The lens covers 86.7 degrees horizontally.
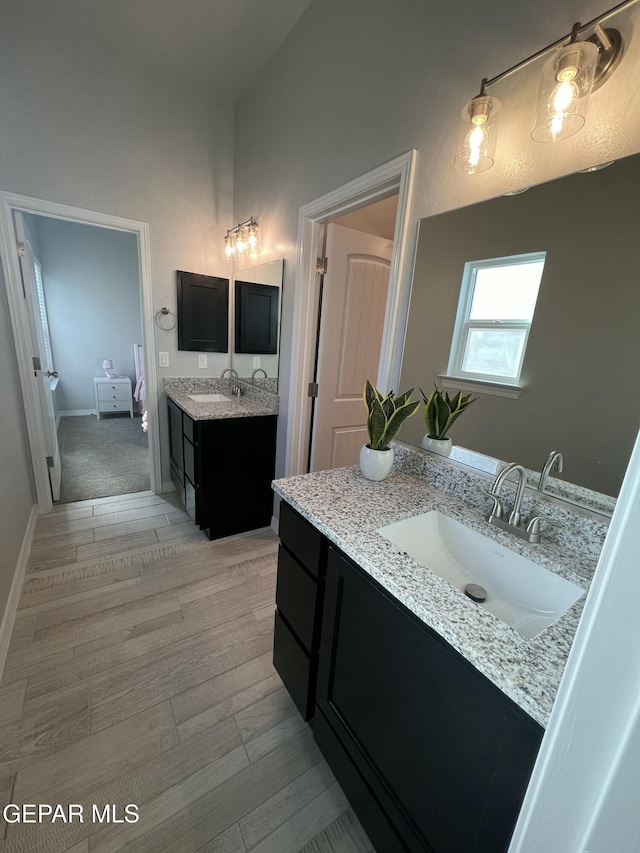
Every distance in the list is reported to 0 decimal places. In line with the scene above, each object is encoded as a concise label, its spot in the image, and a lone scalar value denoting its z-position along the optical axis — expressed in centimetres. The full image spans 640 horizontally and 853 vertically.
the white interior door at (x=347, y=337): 211
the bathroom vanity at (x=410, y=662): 59
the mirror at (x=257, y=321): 236
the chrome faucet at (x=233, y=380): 291
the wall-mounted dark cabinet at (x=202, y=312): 272
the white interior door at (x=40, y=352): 227
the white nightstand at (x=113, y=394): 512
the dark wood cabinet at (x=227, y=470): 221
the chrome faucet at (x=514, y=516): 95
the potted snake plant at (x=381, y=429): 123
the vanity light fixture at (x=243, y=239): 239
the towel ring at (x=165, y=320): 266
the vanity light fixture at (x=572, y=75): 79
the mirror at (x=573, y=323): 86
